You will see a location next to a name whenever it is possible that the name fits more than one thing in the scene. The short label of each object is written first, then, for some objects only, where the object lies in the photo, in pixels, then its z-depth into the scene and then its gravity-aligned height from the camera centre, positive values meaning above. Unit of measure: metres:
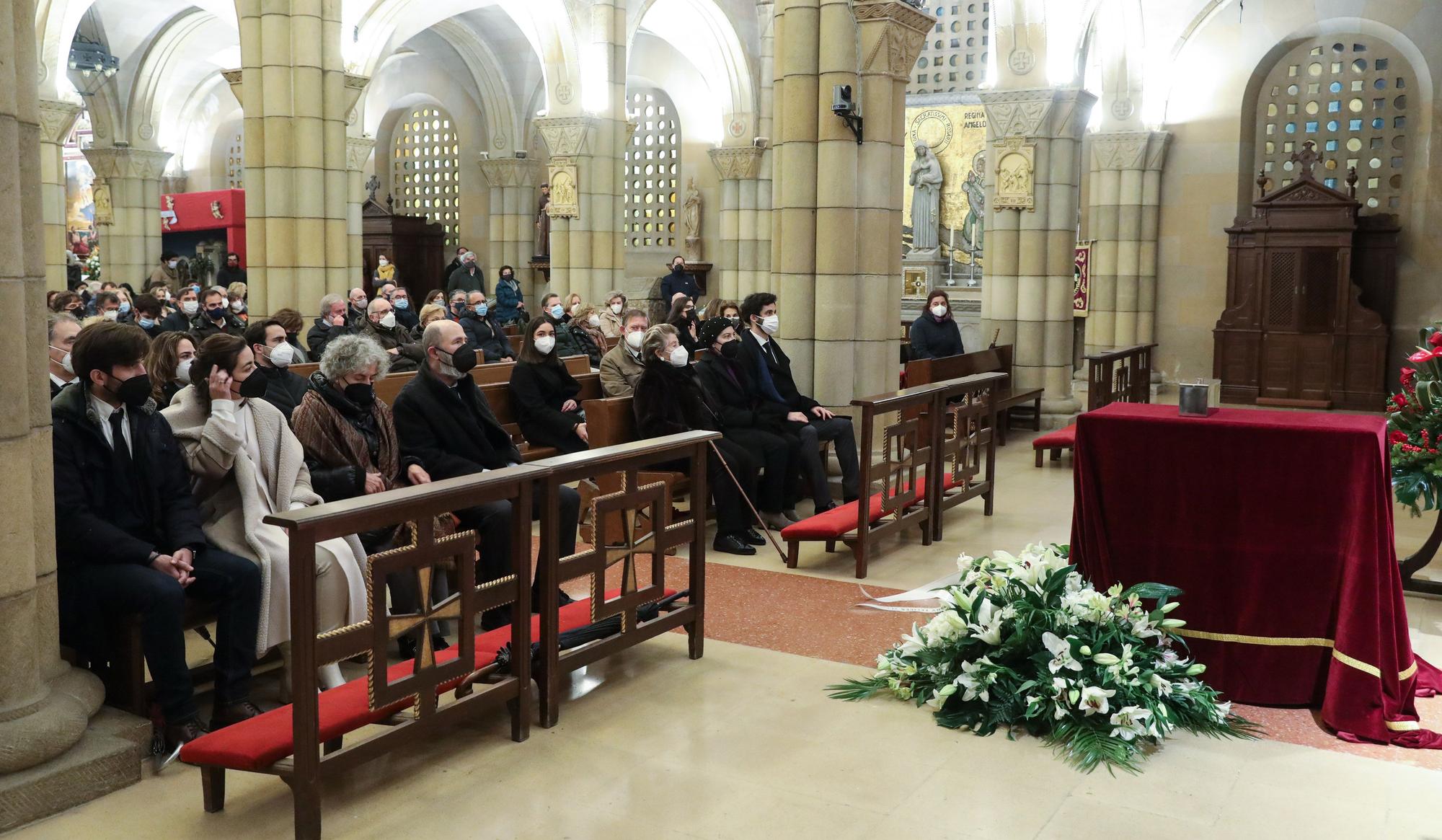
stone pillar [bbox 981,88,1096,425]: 12.12 +0.71
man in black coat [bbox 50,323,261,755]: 3.85 -0.77
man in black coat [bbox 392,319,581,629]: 5.32 -0.51
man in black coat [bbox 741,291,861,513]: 7.63 -0.46
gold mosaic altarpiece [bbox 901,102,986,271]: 19.94 +2.33
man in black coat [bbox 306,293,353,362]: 9.70 -0.18
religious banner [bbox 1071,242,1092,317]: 17.02 +0.48
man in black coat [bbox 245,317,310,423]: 5.88 -0.30
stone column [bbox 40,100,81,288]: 15.88 +1.85
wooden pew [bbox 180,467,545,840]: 3.25 -1.07
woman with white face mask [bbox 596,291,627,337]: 11.82 -0.11
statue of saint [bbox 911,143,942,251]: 20.14 +1.86
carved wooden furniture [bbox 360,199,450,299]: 23.06 +1.13
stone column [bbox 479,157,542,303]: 22.98 +1.78
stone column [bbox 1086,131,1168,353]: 15.84 +1.03
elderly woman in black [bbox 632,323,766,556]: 6.85 -0.57
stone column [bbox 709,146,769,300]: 21.11 +1.54
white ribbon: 5.75 -1.33
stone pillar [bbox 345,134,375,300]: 12.98 +1.94
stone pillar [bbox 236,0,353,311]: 11.12 +1.43
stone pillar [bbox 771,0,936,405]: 7.79 +0.79
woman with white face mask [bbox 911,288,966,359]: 11.45 -0.19
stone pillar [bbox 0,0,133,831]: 3.39 -0.64
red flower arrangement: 5.84 -0.56
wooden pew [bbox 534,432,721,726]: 4.12 -0.88
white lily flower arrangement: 4.02 -1.21
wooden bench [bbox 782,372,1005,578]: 6.27 -0.93
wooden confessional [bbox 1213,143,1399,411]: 14.26 +0.22
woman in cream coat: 4.25 -0.63
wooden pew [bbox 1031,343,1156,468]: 9.68 -0.63
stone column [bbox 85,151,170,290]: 22.28 +1.55
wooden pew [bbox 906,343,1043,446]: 9.91 -0.51
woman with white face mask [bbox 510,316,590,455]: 7.26 -0.52
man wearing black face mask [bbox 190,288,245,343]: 10.24 -0.13
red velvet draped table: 4.21 -0.83
